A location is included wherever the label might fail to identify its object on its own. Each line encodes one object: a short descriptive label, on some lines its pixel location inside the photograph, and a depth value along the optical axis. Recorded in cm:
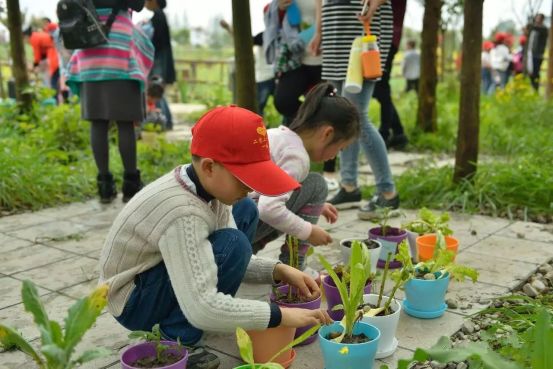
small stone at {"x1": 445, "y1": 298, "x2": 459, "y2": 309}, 240
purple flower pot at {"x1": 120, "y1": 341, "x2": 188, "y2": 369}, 164
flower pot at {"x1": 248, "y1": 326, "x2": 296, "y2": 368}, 188
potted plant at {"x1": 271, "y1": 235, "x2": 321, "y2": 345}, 199
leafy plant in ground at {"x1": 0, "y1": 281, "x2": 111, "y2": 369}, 130
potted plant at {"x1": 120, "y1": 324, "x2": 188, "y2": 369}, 165
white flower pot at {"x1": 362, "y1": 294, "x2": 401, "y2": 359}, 192
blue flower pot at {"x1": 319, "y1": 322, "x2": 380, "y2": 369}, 171
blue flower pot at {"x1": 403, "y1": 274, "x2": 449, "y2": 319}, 225
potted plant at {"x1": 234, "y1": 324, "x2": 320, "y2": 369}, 152
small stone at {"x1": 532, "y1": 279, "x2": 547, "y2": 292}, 258
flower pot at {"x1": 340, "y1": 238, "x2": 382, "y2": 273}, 255
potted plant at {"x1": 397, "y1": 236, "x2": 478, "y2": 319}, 224
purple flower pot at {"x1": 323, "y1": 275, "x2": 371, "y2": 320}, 215
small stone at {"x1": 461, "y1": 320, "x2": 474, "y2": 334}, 218
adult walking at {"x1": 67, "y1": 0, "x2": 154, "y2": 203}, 396
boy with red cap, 168
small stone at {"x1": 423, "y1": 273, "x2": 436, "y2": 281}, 229
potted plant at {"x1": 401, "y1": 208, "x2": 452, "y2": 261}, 278
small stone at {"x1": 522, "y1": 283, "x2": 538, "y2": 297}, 252
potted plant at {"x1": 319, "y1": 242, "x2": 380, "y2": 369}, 172
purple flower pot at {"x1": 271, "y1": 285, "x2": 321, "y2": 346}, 198
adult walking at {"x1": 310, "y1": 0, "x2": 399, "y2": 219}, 368
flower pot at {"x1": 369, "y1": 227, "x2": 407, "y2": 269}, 272
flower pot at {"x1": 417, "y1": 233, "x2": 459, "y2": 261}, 270
